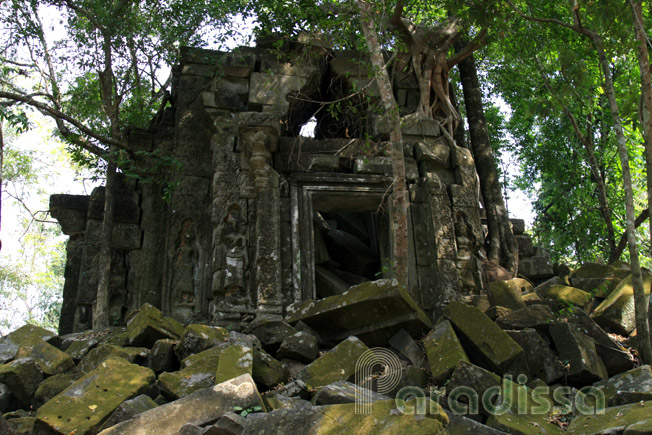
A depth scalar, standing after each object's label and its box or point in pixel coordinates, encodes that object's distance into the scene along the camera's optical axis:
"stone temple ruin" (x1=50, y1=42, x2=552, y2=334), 7.52
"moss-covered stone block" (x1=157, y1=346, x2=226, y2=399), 4.29
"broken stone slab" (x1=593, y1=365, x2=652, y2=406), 4.00
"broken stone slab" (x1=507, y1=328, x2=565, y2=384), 4.79
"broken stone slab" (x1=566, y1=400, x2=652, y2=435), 3.32
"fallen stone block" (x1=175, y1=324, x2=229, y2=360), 5.19
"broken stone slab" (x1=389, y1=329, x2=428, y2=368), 5.10
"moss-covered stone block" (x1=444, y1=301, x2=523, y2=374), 4.69
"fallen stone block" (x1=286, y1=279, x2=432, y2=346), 5.35
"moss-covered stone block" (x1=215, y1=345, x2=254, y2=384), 4.25
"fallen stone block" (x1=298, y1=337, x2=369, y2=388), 4.54
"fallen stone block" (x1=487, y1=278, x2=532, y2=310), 6.64
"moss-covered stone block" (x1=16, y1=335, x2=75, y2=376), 5.13
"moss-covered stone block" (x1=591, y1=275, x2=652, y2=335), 5.81
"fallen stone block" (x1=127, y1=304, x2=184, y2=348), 5.57
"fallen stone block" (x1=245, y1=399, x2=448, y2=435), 3.04
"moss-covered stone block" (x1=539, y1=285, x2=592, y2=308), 6.57
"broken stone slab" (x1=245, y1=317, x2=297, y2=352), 5.54
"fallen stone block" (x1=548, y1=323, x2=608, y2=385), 4.71
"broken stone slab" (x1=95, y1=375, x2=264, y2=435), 3.58
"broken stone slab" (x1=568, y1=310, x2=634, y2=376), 5.01
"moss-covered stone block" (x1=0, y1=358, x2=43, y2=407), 4.74
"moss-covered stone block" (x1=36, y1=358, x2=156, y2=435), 3.85
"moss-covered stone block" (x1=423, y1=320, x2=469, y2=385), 4.52
